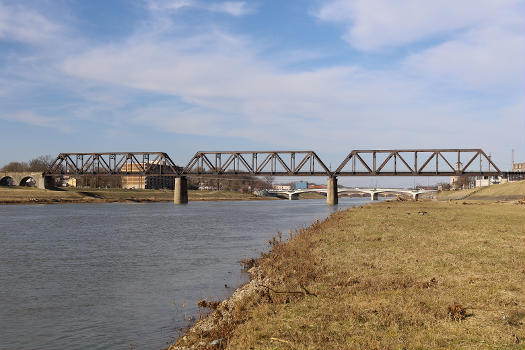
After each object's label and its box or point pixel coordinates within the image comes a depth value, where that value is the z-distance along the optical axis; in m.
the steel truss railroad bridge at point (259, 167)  123.12
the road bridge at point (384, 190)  187.60
